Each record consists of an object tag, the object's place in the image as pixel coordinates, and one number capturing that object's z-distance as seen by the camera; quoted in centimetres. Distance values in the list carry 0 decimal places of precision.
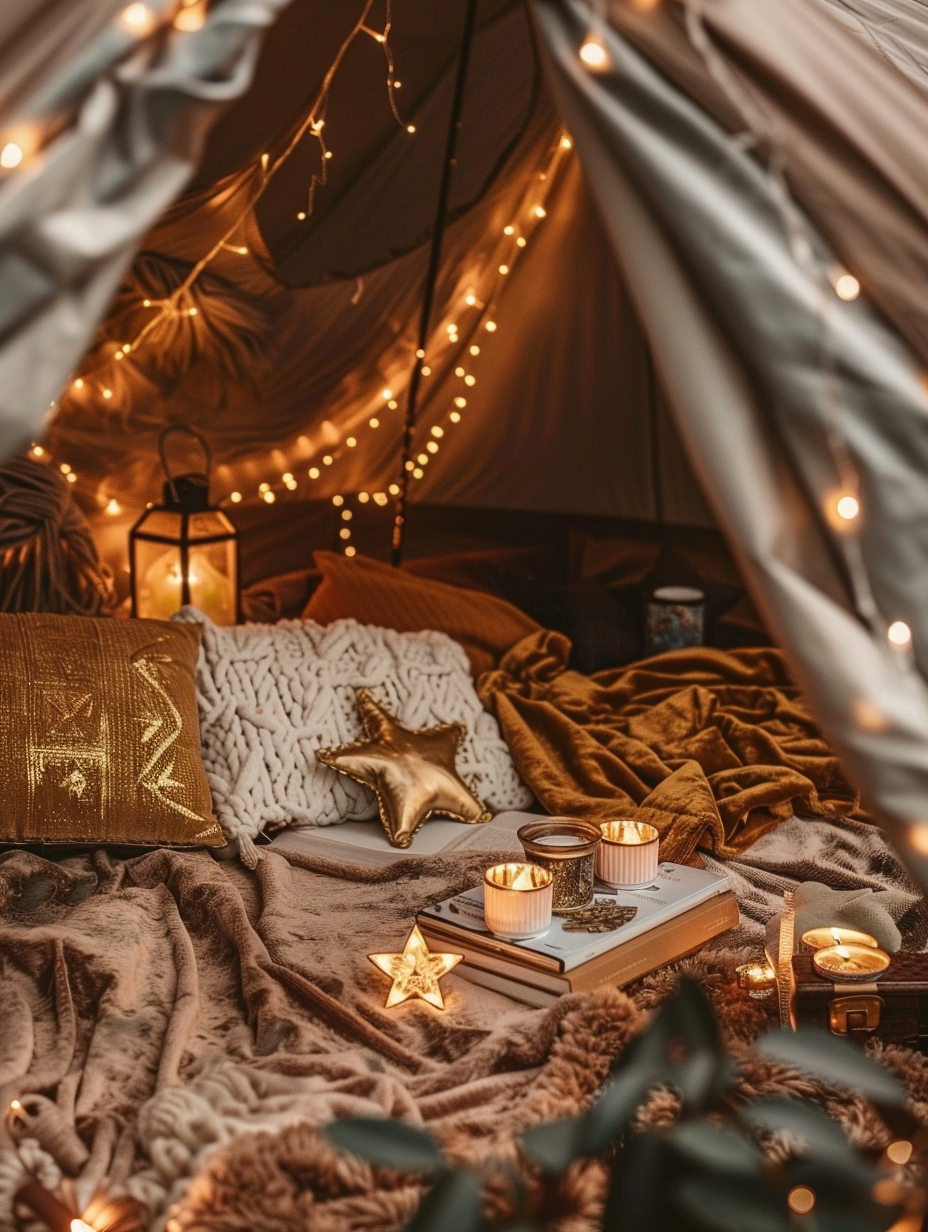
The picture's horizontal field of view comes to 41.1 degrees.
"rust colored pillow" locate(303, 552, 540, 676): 234
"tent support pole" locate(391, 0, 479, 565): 208
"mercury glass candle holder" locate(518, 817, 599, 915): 139
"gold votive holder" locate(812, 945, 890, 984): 119
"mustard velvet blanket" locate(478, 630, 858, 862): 191
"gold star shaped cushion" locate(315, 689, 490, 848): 185
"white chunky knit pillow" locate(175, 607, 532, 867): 185
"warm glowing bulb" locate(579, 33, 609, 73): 91
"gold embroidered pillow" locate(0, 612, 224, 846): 169
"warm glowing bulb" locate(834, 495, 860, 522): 92
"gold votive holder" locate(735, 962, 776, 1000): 132
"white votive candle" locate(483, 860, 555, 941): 133
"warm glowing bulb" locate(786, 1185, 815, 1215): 82
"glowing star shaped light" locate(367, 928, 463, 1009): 133
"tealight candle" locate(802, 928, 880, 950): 127
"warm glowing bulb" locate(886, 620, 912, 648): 94
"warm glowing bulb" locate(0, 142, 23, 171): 86
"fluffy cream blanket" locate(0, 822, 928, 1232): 98
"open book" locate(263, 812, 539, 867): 179
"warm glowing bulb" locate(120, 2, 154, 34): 86
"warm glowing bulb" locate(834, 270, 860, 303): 95
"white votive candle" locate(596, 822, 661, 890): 148
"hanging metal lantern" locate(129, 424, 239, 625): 222
